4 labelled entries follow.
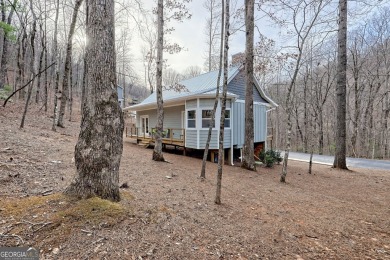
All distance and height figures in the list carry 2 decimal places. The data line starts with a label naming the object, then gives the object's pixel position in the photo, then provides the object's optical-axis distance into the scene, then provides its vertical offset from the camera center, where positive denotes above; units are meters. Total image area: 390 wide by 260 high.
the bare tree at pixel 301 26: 7.17 +3.71
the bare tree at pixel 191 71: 37.47 +11.17
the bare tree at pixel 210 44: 17.03 +7.68
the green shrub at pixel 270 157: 10.98 -1.50
